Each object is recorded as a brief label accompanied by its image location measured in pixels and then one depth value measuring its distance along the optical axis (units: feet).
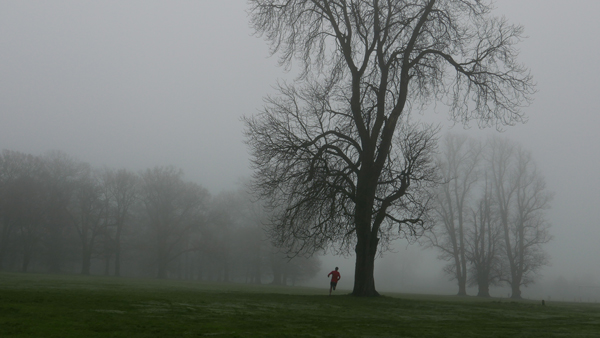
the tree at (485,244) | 168.76
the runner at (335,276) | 80.29
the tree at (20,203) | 182.60
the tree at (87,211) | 211.20
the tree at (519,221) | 170.40
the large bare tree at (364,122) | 73.67
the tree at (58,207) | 193.72
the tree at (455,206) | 172.96
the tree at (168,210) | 213.87
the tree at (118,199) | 219.61
